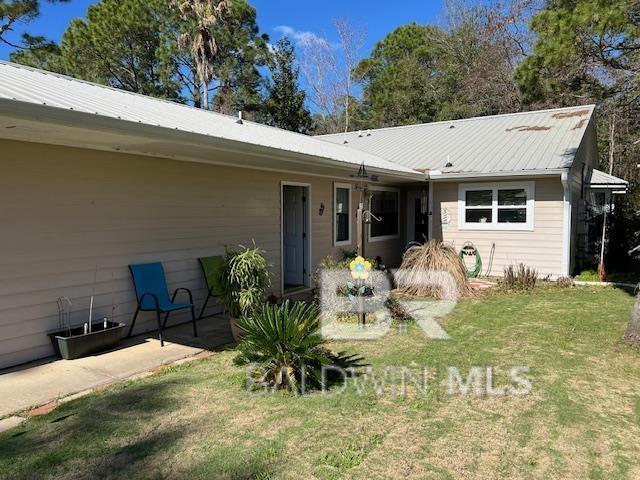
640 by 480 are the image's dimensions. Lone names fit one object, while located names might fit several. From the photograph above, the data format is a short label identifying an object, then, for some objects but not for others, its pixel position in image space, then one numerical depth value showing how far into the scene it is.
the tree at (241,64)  22.45
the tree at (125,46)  20.44
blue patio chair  5.81
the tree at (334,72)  27.00
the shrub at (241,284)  5.64
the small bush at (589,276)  10.12
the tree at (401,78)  25.28
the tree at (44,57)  16.41
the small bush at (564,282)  9.65
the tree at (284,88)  23.39
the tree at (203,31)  19.88
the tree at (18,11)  14.02
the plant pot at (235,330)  5.70
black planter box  5.02
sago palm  4.08
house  4.88
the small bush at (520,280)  9.27
